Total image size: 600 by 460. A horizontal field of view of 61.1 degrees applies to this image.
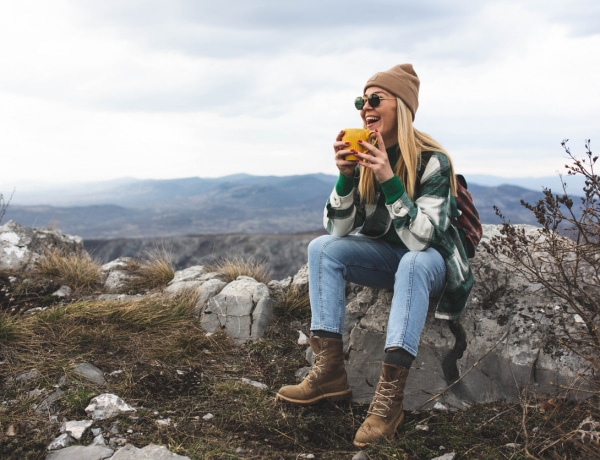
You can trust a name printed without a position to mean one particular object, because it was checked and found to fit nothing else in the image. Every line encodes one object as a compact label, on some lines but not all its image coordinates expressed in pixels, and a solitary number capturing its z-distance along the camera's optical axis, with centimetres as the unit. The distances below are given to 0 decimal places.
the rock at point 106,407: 306
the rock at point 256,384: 369
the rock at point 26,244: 617
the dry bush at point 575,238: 298
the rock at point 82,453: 265
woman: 299
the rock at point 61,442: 273
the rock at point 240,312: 480
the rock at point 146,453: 262
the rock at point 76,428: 283
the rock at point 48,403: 309
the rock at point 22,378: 341
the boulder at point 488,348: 340
